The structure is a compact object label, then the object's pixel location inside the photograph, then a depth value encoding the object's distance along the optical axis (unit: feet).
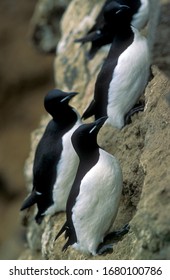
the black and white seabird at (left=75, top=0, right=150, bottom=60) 38.87
